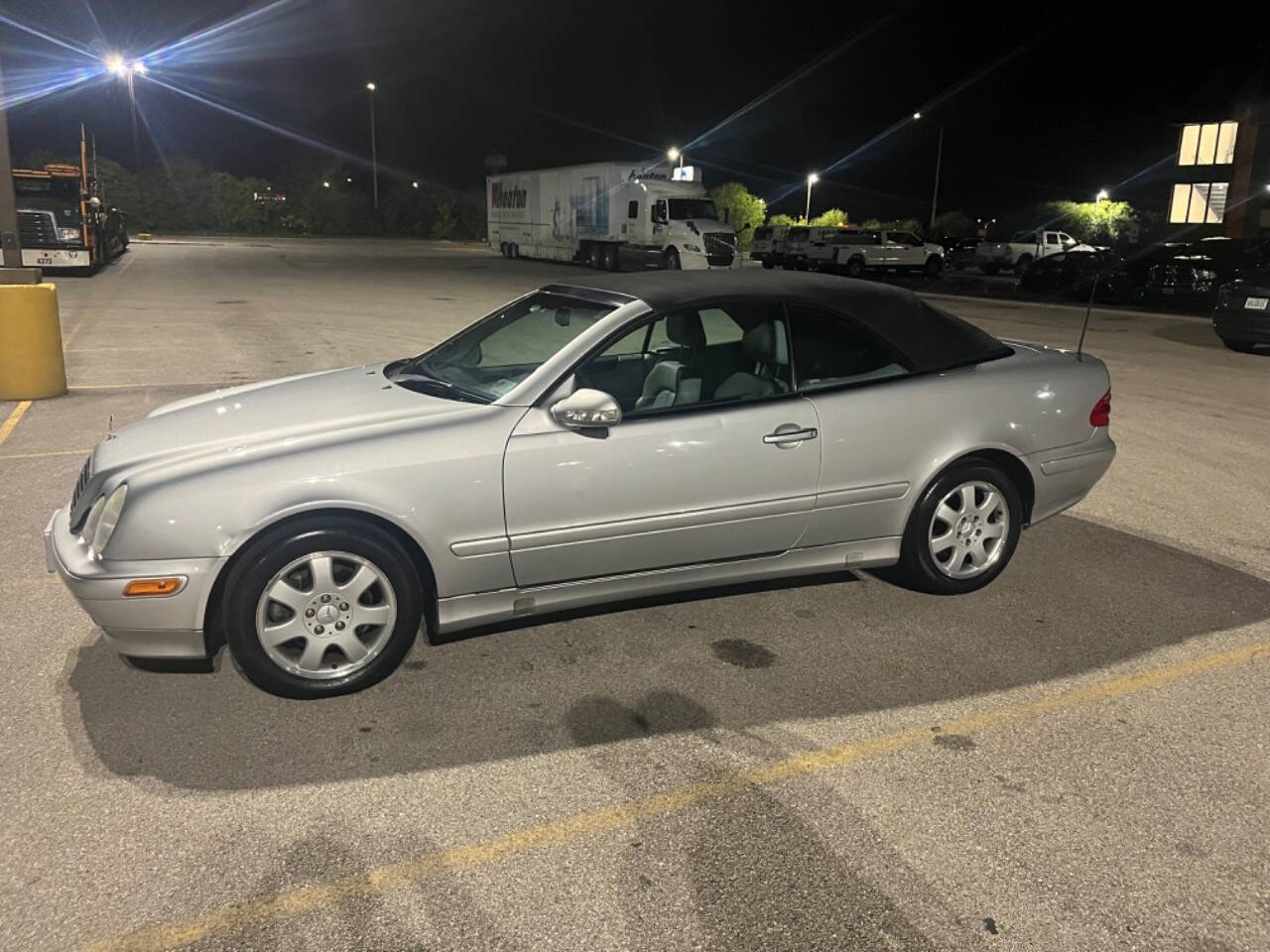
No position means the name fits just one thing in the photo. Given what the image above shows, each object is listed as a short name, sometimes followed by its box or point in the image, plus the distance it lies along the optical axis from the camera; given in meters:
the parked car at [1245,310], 13.57
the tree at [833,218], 50.03
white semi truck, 30.21
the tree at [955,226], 51.81
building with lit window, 41.84
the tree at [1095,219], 46.47
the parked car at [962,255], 38.41
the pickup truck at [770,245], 36.44
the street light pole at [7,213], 9.06
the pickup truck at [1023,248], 36.50
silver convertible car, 3.50
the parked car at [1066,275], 27.22
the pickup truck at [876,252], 33.12
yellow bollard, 8.84
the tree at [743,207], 51.47
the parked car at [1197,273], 23.09
